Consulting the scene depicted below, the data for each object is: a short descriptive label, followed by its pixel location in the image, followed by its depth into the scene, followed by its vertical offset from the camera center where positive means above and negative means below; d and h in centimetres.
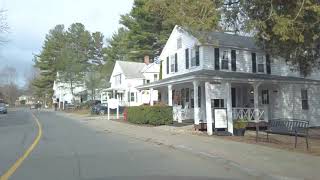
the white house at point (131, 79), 5911 +500
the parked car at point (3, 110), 7338 +118
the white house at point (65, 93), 9162 +515
